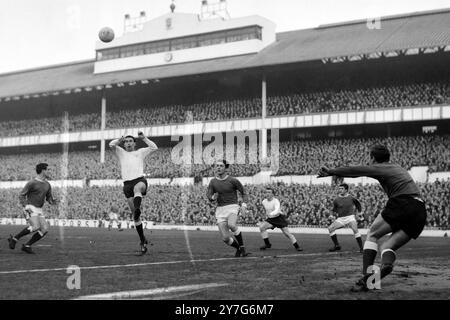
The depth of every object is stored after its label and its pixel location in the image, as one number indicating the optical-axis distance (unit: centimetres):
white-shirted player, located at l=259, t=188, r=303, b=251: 1714
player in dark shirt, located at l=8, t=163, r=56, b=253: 1380
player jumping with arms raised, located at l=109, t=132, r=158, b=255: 1300
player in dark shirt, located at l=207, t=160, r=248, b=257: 1328
